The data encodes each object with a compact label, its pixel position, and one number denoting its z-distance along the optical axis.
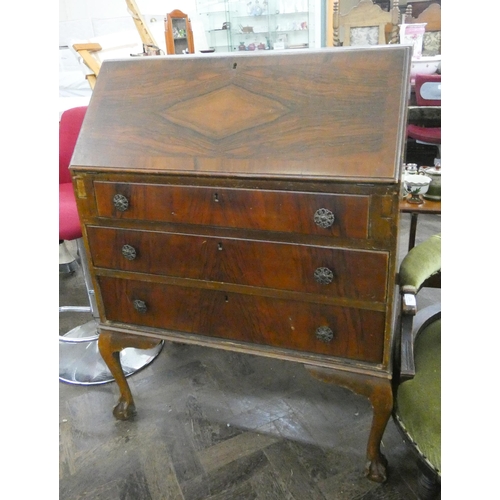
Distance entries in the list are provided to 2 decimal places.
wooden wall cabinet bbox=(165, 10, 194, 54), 2.12
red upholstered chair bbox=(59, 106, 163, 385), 1.91
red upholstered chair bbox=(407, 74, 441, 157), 3.54
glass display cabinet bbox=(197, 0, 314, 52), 4.67
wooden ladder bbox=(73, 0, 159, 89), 1.90
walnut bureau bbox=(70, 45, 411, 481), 1.01
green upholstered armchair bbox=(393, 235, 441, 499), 1.04
